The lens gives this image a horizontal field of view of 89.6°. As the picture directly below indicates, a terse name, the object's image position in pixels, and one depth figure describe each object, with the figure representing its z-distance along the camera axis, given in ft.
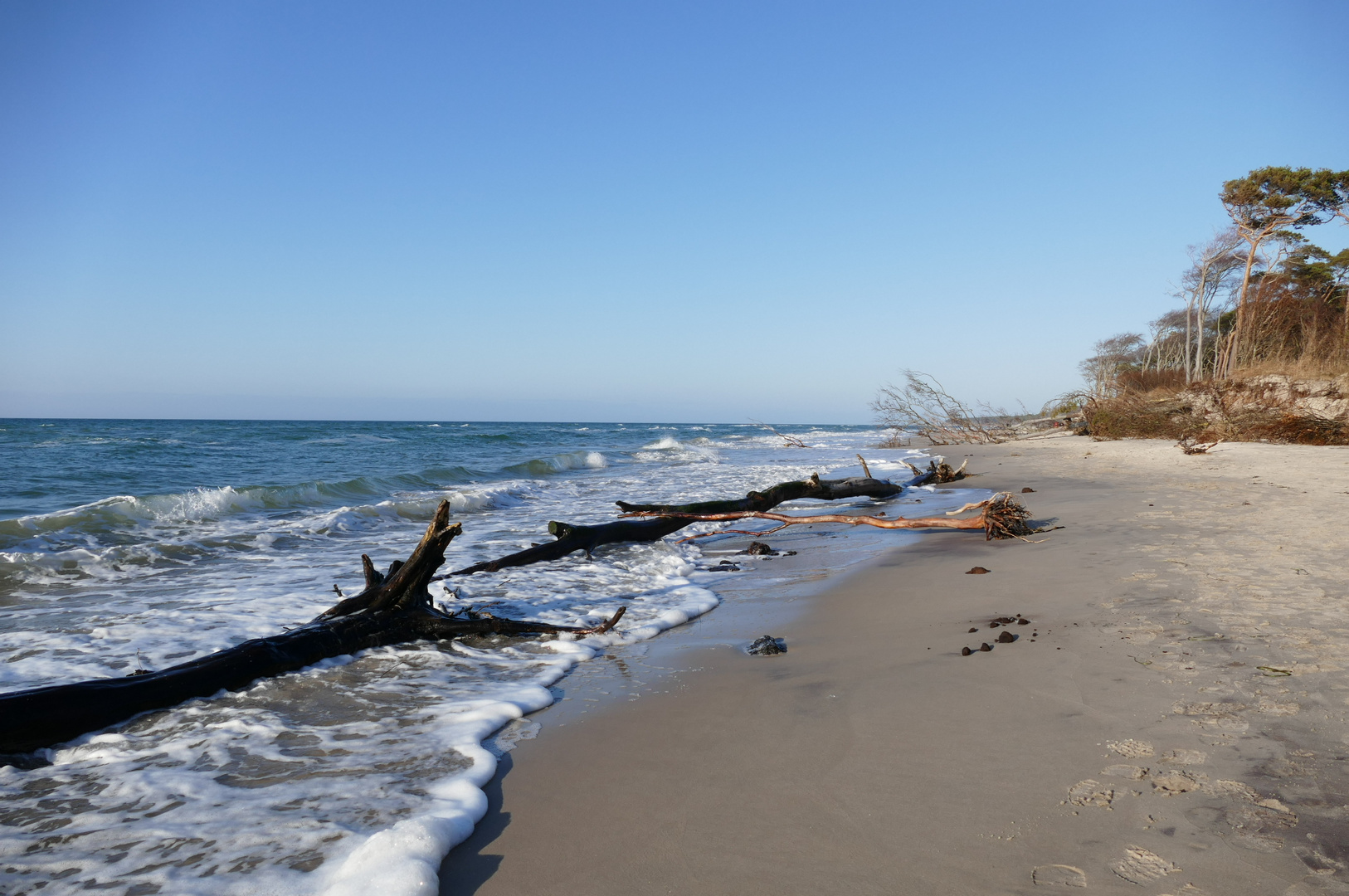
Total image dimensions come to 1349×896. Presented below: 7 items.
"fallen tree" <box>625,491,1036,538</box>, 22.49
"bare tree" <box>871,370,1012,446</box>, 59.72
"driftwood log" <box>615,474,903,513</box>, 25.34
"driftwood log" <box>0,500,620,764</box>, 9.05
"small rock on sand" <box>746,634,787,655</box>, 12.91
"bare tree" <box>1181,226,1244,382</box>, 86.58
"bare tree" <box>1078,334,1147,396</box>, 141.66
